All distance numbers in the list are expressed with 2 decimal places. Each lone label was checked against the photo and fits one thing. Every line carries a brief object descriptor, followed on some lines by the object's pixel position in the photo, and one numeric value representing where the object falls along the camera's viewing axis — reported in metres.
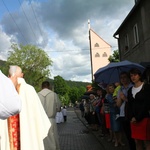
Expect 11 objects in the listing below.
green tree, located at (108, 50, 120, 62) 22.44
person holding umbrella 3.51
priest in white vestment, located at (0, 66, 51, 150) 2.54
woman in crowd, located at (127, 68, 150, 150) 2.90
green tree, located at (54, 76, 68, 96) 67.90
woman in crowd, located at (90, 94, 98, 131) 7.39
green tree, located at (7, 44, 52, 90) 32.10
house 9.65
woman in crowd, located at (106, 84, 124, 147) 4.64
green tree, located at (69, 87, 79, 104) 78.36
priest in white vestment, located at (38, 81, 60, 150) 3.68
